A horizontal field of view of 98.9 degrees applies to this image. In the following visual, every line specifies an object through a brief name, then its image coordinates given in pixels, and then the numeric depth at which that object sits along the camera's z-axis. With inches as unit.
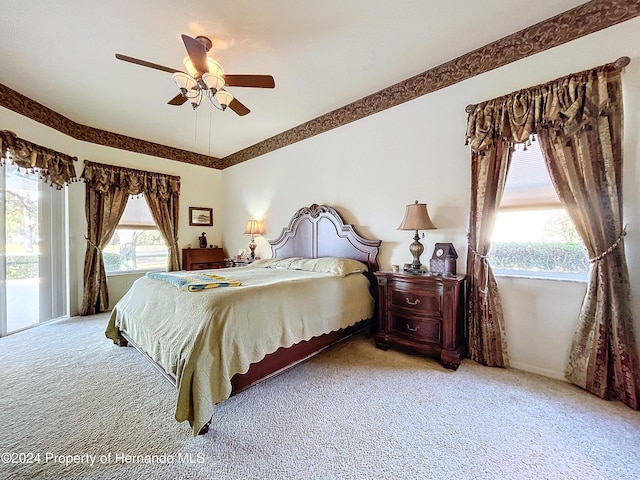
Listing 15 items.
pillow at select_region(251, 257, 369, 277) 121.3
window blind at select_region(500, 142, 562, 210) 93.0
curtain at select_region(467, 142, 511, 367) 97.0
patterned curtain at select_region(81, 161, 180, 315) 166.9
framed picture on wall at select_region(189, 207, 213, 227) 215.3
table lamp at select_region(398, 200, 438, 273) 108.1
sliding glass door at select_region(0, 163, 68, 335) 129.1
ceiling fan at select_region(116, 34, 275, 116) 79.8
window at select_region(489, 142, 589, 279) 90.7
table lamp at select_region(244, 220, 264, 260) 190.2
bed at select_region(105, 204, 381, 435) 68.0
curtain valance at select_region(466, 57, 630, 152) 79.0
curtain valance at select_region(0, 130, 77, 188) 123.1
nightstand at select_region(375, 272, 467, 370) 97.1
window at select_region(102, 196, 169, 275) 182.4
